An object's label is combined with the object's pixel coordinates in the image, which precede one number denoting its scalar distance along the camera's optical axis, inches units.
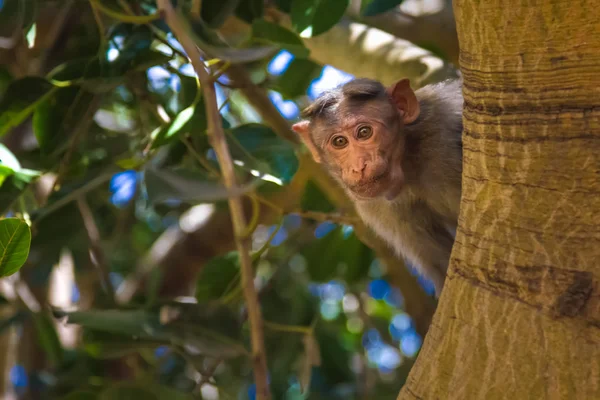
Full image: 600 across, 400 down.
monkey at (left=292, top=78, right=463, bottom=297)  196.9
